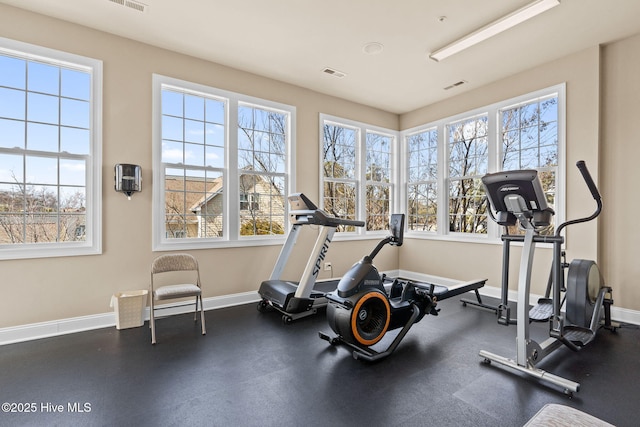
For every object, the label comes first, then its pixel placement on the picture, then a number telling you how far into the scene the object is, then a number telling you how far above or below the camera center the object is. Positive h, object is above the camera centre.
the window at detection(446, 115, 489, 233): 5.02 +0.68
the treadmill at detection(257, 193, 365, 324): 3.66 -0.87
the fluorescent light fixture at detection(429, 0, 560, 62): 2.93 +1.92
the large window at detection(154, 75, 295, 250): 3.92 +0.62
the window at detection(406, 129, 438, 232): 5.73 +0.61
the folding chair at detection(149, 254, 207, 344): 3.16 -0.79
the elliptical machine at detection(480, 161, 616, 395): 2.34 -0.60
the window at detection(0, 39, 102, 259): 3.14 +0.60
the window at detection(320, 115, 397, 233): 5.44 +0.75
